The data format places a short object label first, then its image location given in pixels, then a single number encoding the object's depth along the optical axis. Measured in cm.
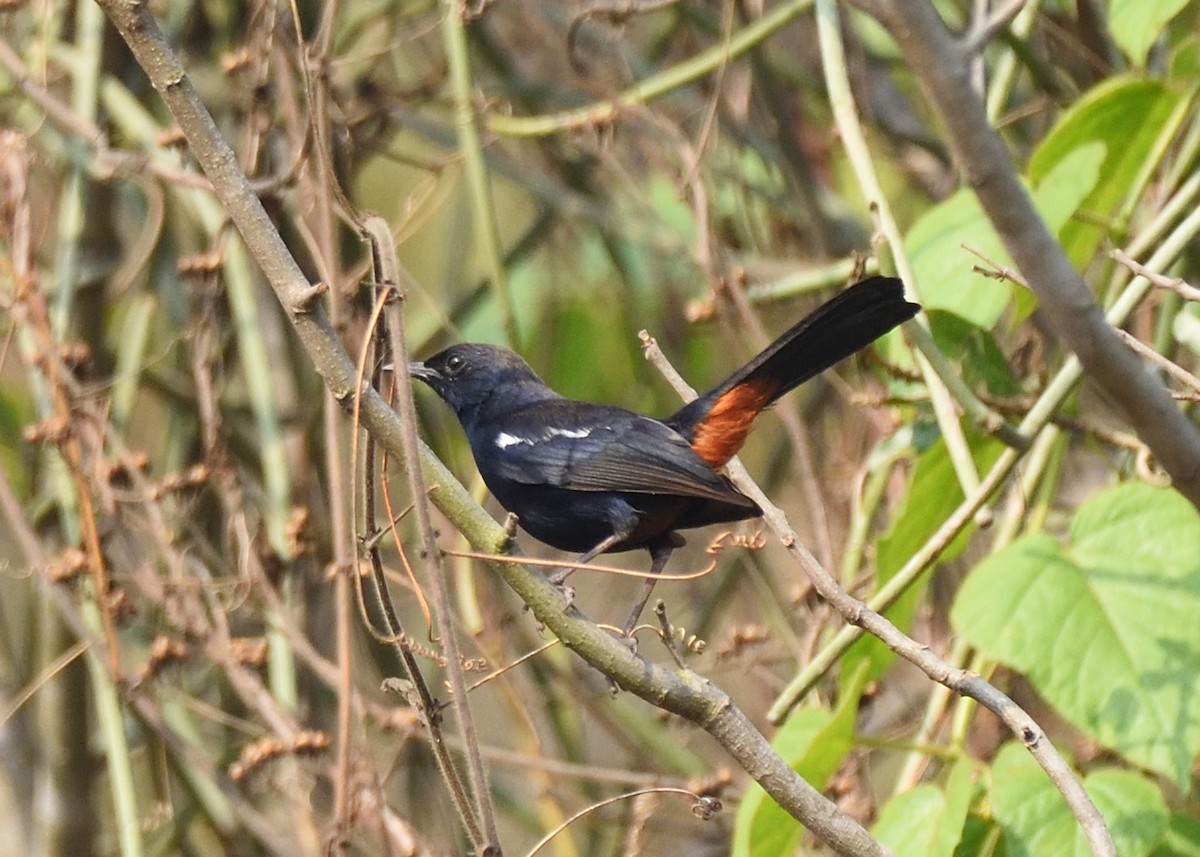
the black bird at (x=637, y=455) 613
